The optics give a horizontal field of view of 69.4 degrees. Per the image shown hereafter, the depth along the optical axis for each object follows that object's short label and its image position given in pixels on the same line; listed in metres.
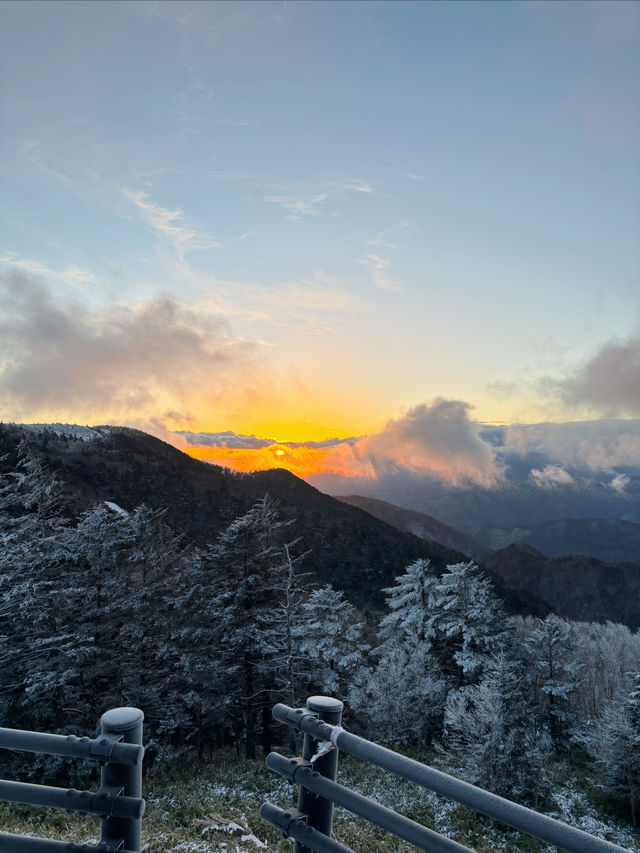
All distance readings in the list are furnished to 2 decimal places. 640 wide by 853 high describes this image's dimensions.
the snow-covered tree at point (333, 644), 27.48
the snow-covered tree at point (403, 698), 28.73
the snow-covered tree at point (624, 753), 23.96
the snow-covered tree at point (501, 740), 20.20
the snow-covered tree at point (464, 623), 28.80
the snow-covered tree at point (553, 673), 33.74
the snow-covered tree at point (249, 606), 22.52
